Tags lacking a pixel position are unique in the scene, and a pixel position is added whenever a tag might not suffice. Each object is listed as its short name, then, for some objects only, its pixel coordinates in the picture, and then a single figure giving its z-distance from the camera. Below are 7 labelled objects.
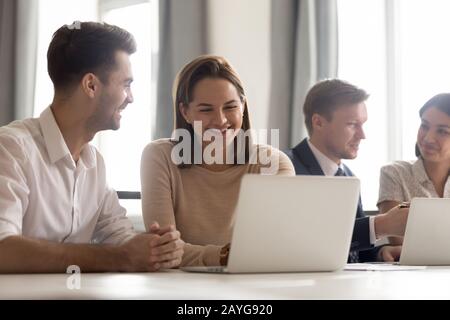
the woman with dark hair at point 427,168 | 6.48
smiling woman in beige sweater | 4.92
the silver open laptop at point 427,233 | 4.06
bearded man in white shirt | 3.67
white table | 2.44
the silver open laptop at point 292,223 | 3.37
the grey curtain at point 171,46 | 8.11
